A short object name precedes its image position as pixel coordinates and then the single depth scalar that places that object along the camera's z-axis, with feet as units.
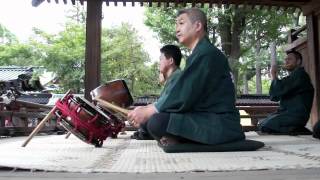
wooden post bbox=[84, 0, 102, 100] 20.89
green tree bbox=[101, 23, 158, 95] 63.31
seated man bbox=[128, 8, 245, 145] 10.10
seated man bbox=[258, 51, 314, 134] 18.56
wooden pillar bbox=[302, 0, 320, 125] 22.16
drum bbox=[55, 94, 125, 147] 12.25
